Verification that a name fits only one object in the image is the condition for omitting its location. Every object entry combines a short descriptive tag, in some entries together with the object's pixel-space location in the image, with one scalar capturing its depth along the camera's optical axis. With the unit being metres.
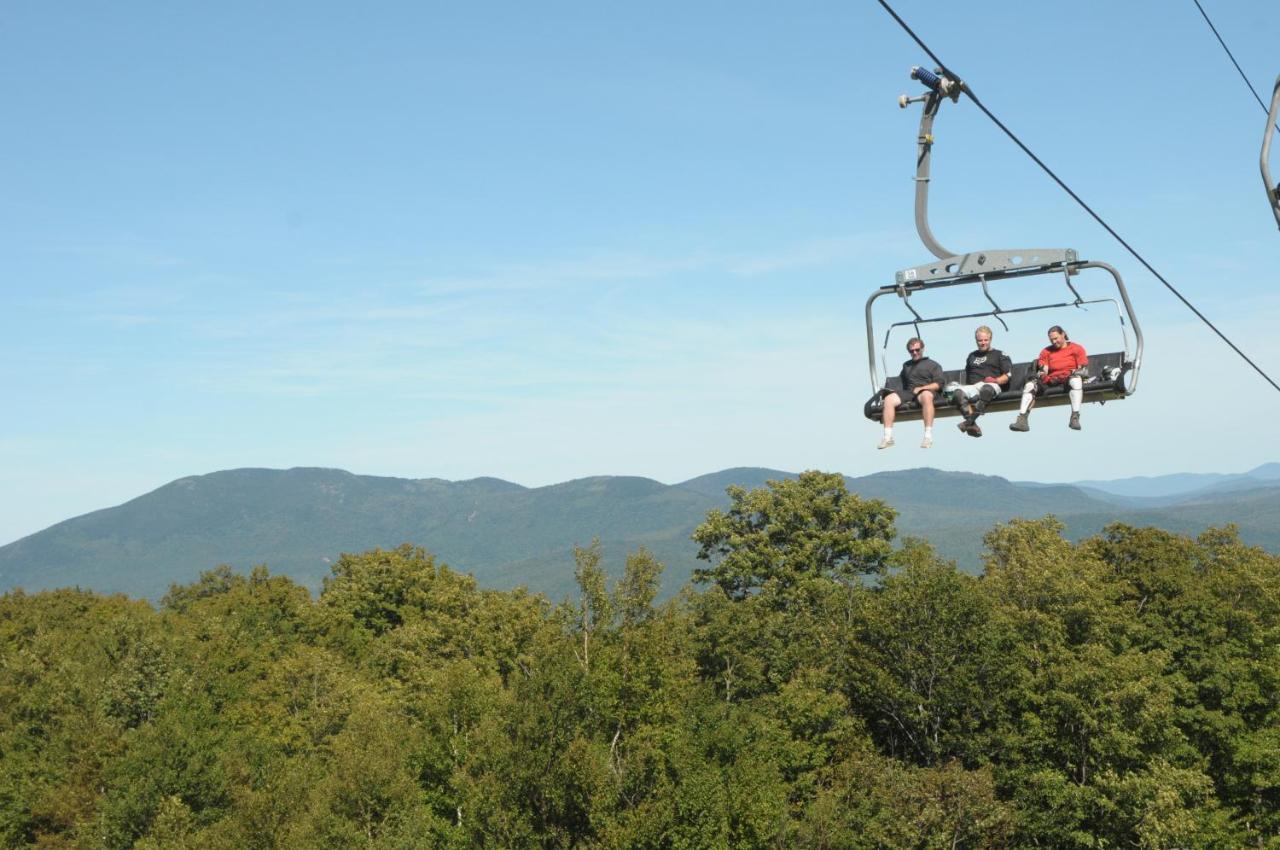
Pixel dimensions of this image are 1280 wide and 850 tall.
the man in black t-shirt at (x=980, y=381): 19.08
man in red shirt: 18.31
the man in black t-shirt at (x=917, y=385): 19.48
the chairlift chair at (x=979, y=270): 15.15
